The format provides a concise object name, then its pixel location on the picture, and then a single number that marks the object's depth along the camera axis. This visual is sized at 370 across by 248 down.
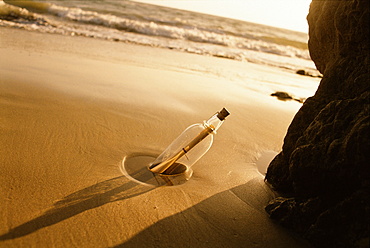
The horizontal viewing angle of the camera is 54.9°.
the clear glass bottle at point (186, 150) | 0.82
